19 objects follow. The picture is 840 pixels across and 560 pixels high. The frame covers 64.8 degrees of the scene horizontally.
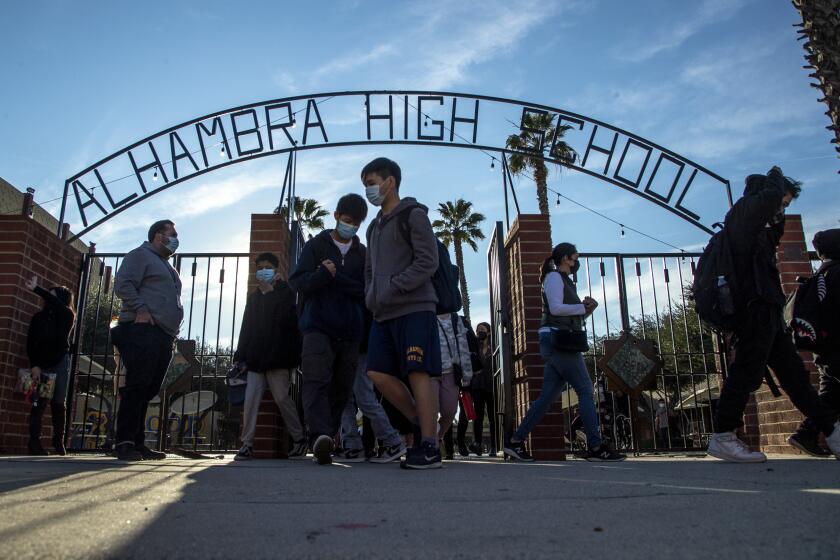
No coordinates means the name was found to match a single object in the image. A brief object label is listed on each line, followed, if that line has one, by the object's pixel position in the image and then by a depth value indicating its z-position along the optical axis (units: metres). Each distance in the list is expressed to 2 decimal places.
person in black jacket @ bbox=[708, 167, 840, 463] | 4.33
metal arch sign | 7.56
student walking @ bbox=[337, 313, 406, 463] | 5.09
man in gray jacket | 4.88
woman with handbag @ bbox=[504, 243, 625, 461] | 5.44
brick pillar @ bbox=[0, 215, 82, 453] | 6.30
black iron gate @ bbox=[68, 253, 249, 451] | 7.08
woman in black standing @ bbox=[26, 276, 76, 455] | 6.31
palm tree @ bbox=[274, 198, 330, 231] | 30.45
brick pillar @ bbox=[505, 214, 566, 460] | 6.40
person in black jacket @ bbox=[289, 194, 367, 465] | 4.65
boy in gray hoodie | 3.83
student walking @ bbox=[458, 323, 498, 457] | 9.05
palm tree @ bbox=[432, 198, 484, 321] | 31.03
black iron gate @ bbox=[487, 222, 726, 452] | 6.82
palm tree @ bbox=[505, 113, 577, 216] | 23.23
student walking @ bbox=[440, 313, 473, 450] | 5.16
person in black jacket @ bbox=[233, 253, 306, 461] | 5.96
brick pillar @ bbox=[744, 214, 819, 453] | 6.45
